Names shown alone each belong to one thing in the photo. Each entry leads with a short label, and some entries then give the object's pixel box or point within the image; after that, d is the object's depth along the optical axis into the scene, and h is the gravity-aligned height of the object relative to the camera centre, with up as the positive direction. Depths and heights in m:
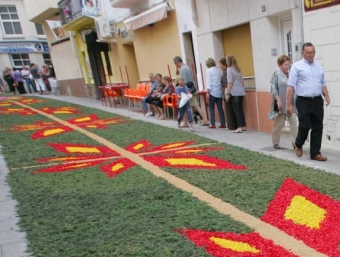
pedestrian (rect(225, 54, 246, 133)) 7.92 -1.00
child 8.62 -1.29
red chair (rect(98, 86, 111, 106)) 15.97 -1.29
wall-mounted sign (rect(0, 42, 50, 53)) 28.77 +2.83
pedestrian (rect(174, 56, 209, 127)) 9.11 -0.64
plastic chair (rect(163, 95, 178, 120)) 10.19 -1.38
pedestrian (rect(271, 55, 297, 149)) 5.91 -0.84
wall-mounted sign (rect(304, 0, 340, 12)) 5.69 +0.49
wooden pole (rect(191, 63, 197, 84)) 10.75 -0.59
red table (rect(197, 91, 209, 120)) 9.64 -1.27
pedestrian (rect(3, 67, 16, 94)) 23.39 +0.19
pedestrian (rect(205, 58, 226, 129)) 8.60 -0.88
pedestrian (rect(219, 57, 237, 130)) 8.39 -1.43
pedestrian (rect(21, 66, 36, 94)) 23.00 +0.02
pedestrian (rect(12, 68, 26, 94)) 22.90 -0.03
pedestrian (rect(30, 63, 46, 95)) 20.68 -0.05
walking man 5.21 -0.88
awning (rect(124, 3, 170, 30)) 10.65 +1.45
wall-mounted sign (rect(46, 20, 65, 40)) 21.98 +2.98
